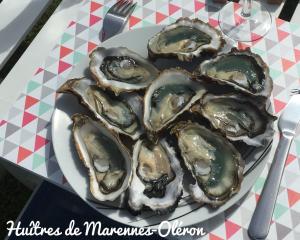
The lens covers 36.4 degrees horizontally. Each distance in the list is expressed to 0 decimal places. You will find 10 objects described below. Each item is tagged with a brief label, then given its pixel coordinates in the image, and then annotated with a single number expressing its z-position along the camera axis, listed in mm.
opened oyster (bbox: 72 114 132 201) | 895
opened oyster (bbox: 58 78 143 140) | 971
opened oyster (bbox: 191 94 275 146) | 922
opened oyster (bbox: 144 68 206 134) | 969
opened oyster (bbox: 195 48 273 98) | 958
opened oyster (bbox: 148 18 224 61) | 1019
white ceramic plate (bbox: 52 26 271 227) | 884
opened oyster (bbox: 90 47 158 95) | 1006
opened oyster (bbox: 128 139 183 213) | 872
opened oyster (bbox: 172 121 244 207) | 884
